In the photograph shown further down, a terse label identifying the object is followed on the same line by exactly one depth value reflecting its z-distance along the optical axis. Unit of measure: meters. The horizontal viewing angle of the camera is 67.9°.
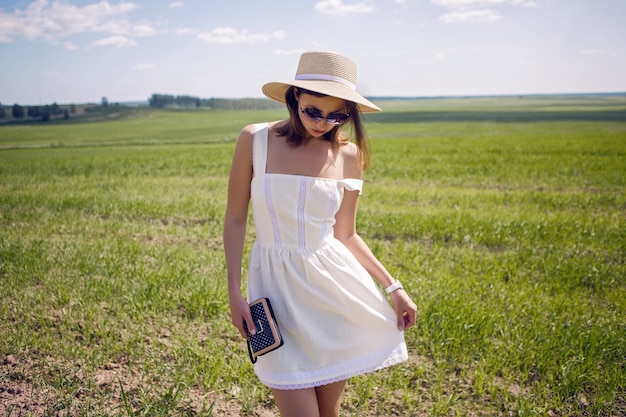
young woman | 2.11
